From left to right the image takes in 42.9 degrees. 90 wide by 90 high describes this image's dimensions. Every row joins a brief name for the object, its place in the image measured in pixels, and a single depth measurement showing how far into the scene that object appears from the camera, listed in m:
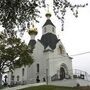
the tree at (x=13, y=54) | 16.68
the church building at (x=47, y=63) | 20.44
